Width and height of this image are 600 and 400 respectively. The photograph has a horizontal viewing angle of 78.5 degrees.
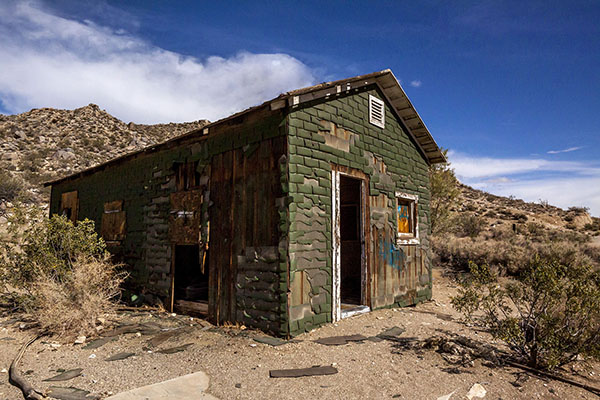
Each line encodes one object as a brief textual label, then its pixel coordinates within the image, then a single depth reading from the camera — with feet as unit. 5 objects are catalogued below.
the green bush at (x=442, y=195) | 50.47
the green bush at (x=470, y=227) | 79.31
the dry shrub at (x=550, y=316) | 14.48
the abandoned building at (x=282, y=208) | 19.44
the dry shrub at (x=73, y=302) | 20.75
